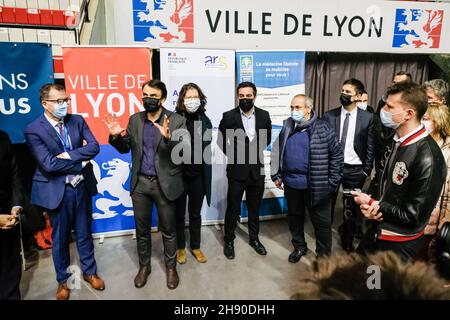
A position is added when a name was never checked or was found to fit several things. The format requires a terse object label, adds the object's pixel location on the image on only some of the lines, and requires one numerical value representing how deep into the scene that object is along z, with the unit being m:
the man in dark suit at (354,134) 3.01
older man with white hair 2.69
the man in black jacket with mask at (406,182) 1.50
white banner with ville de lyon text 3.47
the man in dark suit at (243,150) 2.98
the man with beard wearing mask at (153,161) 2.45
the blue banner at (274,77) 3.49
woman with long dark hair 2.81
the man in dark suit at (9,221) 2.12
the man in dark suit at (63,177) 2.30
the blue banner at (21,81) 2.97
